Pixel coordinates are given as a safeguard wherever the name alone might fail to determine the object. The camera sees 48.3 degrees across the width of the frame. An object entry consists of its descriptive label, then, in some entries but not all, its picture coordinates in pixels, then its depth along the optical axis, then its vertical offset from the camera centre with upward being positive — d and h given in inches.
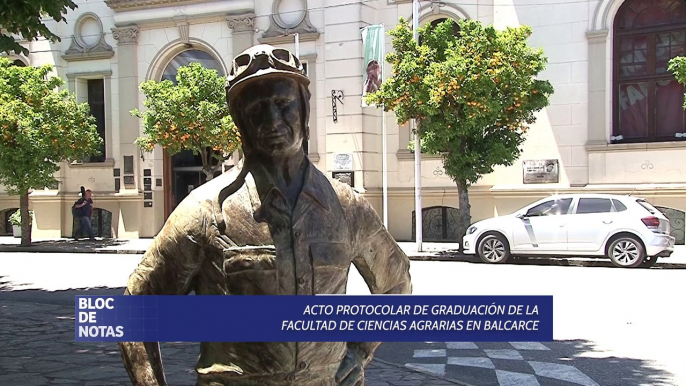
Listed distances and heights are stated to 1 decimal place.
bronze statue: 78.8 -6.9
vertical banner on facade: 834.2 +126.1
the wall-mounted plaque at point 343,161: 916.0 +13.5
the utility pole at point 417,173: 763.4 -1.4
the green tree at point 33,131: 869.2 +50.1
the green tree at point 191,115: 858.1 +66.2
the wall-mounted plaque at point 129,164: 1029.8 +13.1
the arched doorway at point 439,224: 896.9 -62.2
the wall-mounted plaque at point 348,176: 911.0 -4.5
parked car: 621.3 -51.8
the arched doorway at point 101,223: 1053.2 -67.8
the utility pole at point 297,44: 910.9 +155.3
